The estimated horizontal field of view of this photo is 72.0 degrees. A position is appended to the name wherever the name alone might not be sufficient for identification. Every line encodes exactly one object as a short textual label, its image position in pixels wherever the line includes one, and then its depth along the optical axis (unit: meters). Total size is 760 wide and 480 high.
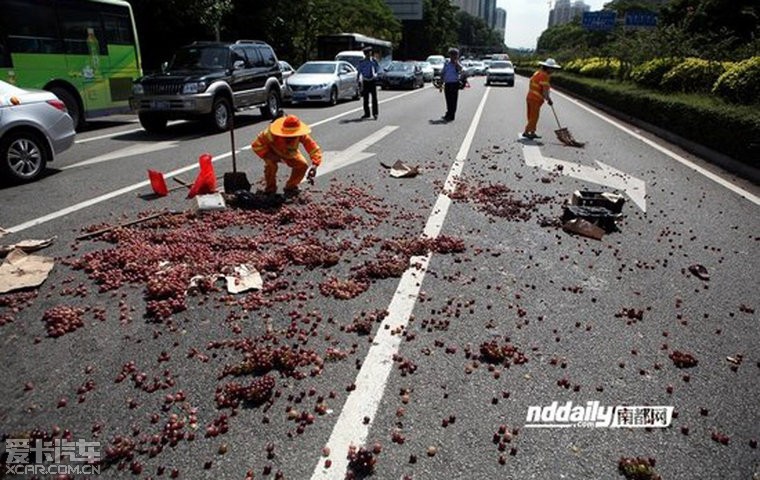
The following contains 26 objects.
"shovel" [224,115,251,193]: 7.56
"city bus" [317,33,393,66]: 35.06
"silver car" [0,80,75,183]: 7.94
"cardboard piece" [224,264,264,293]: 4.62
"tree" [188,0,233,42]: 21.47
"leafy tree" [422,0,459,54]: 101.06
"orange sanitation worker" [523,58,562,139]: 12.96
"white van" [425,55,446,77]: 42.52
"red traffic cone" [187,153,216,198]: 7.27
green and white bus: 12.14
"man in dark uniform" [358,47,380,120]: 15.97
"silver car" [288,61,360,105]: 20.77
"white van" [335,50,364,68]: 29.92
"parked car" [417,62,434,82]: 40.09
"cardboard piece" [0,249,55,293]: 4.60
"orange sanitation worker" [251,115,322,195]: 7.01
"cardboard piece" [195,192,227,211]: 6.70
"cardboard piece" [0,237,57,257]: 5.30
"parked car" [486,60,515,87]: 37.66
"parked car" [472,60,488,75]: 58.88
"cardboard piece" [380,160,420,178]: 8.98
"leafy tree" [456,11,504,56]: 182.23
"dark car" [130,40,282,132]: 12.92
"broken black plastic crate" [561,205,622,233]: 6.45
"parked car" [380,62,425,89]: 31.92
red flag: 7.52
